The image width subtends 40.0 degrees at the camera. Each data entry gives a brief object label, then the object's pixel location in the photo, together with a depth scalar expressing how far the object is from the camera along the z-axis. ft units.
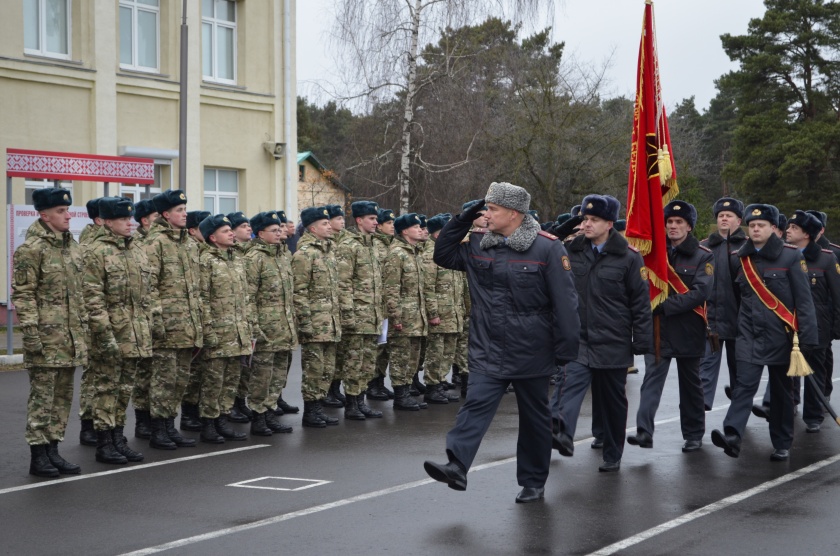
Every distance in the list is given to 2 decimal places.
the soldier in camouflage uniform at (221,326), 33.68
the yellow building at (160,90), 77.66
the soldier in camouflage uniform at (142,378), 33.96
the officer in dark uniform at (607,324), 28.99
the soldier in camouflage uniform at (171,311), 32.73
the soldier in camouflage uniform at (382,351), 43.29
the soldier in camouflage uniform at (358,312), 38.58
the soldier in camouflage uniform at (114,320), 30.14
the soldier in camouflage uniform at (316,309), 36.81
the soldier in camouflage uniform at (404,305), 41.19
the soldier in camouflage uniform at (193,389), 35.79
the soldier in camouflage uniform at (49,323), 28.25
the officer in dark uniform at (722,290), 37.11
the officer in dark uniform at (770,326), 30.96
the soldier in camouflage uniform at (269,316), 35.06
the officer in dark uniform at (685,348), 32.04
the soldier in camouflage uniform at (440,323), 42.80
